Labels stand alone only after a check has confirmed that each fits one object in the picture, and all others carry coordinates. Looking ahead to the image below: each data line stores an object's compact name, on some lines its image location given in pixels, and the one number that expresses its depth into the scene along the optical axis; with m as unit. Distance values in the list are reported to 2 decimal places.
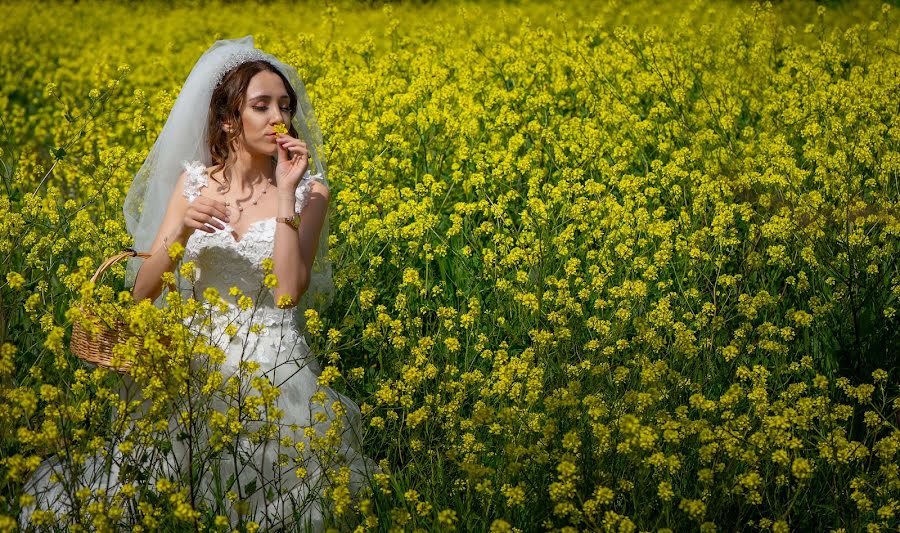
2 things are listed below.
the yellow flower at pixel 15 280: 5.82
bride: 7.21
